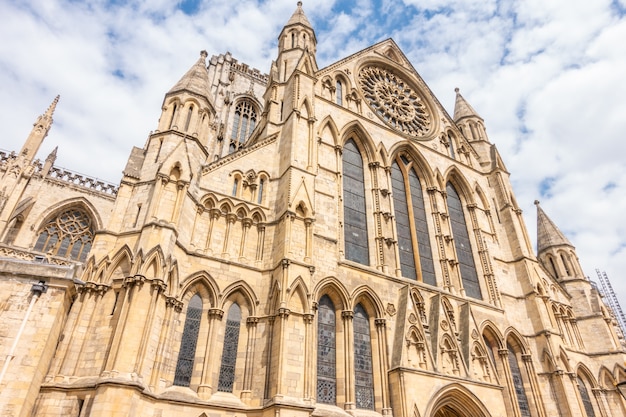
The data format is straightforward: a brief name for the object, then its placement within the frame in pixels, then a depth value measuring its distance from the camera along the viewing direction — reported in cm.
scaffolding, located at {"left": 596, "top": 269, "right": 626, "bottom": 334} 5938
